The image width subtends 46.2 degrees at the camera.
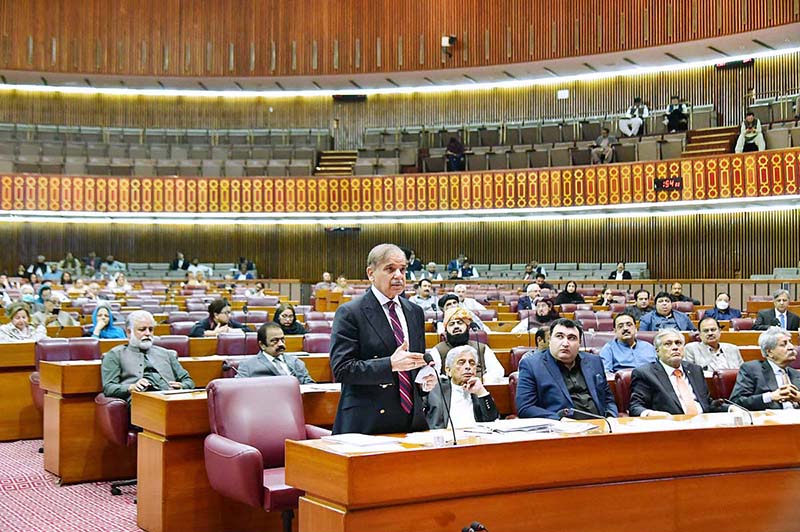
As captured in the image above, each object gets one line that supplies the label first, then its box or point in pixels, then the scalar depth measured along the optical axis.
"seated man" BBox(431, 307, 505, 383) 5.61
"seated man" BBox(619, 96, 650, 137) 20.09
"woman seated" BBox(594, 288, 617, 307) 13.38
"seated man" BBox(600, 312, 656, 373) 6.79
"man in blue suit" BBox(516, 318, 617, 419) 4.69
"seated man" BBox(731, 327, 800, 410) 5.27
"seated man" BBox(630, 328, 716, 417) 5.09
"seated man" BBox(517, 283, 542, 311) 12.43
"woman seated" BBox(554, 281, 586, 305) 12.45
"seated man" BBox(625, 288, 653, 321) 10.55
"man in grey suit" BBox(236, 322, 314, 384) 5.41
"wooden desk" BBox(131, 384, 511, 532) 4.63
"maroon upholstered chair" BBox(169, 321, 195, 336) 8.89
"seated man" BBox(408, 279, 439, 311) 11.39
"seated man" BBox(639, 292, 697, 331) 9.30
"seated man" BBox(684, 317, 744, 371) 7.10
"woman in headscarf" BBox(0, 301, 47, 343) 8.09
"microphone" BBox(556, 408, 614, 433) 4.29
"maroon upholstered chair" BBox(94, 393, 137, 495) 5.56
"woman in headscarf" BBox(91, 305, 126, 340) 8.24
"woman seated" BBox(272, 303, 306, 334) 8.85
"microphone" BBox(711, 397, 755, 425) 5.19
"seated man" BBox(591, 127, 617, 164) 19.50
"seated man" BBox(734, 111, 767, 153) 17.56
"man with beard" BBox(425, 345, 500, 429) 4.36
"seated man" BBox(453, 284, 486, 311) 10.80
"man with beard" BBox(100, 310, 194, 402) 5.77
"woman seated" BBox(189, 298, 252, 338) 8.48
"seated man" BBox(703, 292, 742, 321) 11.44
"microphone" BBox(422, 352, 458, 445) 3.63
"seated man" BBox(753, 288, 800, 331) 10.05
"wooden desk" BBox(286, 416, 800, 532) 3.10
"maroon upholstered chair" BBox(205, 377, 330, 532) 3.98
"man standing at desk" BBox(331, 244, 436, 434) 3.70
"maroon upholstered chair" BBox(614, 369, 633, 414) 5.50
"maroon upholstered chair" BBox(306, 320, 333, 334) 9.41
